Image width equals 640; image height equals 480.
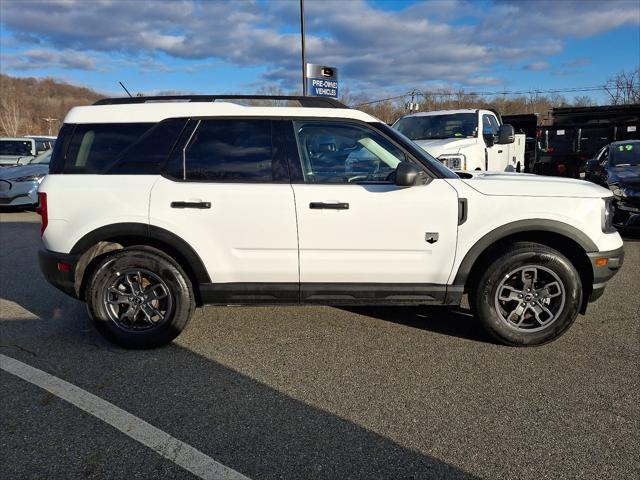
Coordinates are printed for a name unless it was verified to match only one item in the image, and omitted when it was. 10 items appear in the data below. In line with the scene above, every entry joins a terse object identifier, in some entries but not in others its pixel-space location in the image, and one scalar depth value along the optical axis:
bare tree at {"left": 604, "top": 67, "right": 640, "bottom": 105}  36.44
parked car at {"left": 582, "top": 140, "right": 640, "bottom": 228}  7.56
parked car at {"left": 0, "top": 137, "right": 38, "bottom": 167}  14.18
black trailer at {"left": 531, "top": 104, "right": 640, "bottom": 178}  13.94
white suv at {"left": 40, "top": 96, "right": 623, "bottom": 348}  3.73
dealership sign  13.35
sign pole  14.17
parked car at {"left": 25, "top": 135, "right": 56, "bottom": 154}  14.98
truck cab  8.34
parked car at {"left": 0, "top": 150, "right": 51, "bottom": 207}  11.43
